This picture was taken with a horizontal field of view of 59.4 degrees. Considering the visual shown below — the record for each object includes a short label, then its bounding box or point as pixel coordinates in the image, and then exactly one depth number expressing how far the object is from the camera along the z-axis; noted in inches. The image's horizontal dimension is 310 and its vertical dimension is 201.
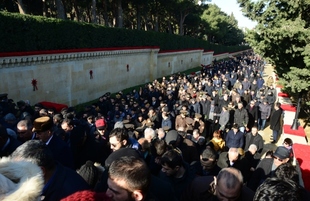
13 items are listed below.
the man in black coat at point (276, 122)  381.4
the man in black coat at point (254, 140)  286.7
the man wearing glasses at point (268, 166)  184.7
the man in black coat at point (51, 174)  93.0
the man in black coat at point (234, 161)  193.6
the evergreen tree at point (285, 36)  319.3
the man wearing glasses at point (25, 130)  179.5
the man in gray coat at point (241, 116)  381.7
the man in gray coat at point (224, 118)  381.1
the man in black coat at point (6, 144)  148.8
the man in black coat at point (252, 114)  416.2
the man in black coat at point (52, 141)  144.3
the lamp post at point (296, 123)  349.1
